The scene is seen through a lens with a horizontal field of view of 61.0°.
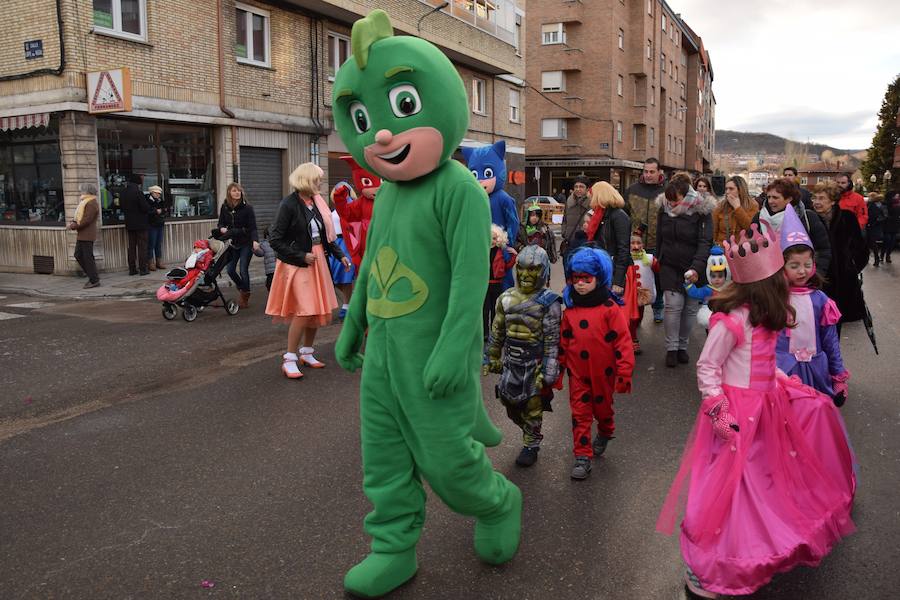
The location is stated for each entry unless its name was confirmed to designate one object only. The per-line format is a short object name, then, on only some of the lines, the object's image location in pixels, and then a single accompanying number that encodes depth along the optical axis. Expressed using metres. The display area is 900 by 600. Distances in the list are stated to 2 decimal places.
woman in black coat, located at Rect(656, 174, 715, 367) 7.23
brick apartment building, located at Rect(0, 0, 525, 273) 13.97
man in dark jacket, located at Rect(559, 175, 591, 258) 8.43
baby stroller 9.68
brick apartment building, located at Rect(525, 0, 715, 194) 44.16
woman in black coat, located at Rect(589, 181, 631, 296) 7.32
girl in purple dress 4.37
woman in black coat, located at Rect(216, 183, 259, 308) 10.59
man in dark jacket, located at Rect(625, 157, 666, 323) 8.37
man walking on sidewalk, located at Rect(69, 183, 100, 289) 12.91
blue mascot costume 7.38
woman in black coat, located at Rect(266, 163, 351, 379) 6.70
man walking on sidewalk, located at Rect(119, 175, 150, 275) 13.91
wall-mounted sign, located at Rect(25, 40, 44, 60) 14.03
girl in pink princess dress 3.04
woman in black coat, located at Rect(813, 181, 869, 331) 6.27
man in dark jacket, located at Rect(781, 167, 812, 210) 7.69
